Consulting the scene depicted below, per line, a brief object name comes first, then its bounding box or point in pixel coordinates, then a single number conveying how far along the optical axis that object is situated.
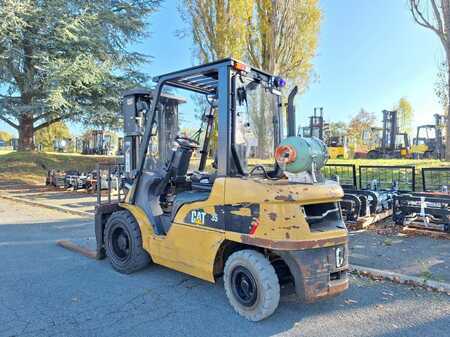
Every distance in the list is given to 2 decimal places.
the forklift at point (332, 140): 28.81
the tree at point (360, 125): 45.97
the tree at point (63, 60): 16.81
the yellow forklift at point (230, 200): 3.44
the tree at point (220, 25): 17.89
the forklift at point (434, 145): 29.38
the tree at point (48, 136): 44.31
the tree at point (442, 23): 13.07
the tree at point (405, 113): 55.19
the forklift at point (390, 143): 30.77
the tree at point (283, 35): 18.06
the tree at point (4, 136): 86.06
